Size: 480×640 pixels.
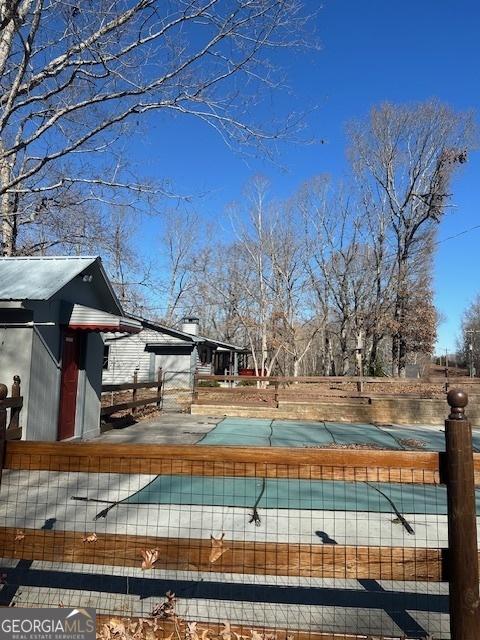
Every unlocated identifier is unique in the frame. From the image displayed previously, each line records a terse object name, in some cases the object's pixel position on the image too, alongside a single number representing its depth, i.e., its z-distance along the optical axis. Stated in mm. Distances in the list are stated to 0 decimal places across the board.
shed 8312
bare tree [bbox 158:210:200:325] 43375
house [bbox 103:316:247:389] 27859
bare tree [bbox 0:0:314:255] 7148
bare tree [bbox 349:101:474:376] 31672
